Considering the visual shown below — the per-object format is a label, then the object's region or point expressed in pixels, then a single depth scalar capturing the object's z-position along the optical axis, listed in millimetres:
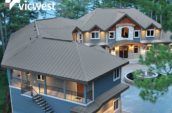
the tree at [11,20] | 30027
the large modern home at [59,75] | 18316
